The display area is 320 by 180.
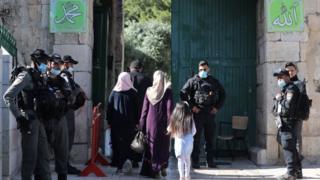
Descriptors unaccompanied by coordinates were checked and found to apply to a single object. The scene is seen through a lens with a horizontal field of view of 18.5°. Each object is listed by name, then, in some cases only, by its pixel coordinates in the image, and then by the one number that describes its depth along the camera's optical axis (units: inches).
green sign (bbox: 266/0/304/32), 710.6
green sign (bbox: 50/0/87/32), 706.9
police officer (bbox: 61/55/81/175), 601.4
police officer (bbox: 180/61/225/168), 686.9
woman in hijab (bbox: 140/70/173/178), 603.0
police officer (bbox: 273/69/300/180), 567.5
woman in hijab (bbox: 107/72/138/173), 639.6
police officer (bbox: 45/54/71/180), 501.4
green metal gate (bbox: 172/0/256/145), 810.7
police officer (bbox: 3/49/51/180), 460.2
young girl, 537.4
